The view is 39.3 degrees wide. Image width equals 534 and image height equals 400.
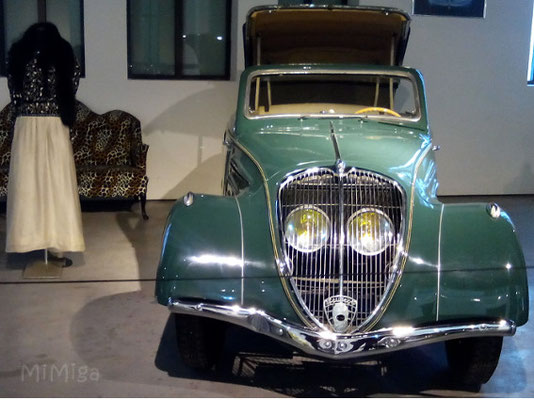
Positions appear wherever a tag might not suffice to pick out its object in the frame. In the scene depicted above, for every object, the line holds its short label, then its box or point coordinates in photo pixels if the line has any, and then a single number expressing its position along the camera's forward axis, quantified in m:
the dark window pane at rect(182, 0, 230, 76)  7.93
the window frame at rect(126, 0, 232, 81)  7.84
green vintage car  3.21
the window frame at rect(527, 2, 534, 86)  8.42
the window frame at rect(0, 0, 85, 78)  7.59
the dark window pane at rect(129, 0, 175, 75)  7.86
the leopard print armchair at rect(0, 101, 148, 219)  7.00
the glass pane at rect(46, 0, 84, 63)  7.69
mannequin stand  5.08
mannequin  4.95
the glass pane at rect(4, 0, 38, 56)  7.63
